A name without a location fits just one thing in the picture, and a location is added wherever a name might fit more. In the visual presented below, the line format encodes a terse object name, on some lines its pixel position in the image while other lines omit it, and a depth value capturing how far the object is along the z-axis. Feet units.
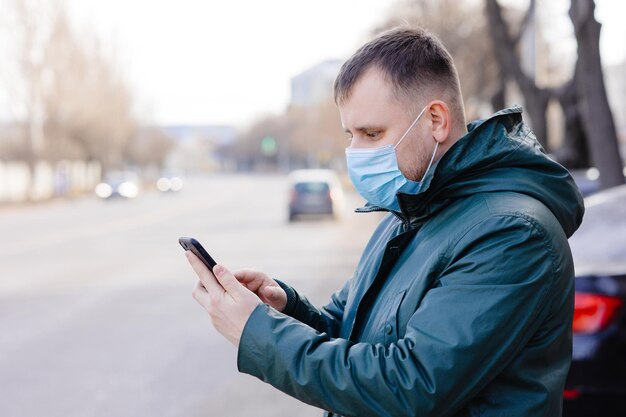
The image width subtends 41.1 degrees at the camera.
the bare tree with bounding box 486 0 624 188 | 28.40
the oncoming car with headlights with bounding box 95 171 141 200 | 160.66
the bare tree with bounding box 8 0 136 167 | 142.41
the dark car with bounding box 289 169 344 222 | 85.10
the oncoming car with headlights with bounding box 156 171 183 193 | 213.66
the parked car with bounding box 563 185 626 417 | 11.63
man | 5.01
